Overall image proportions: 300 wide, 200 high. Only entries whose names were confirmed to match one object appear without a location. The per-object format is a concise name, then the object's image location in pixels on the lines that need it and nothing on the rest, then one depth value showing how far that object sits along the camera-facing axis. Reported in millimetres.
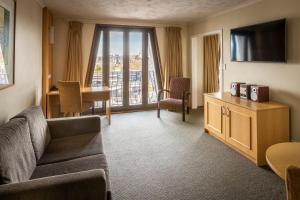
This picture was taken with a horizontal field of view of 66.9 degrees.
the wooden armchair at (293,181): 957
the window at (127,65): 5723
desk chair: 4234
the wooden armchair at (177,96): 5152
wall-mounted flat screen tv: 3232
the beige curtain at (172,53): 6066
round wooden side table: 1434
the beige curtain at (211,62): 6375
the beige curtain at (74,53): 5297
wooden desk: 4633
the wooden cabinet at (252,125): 2908
